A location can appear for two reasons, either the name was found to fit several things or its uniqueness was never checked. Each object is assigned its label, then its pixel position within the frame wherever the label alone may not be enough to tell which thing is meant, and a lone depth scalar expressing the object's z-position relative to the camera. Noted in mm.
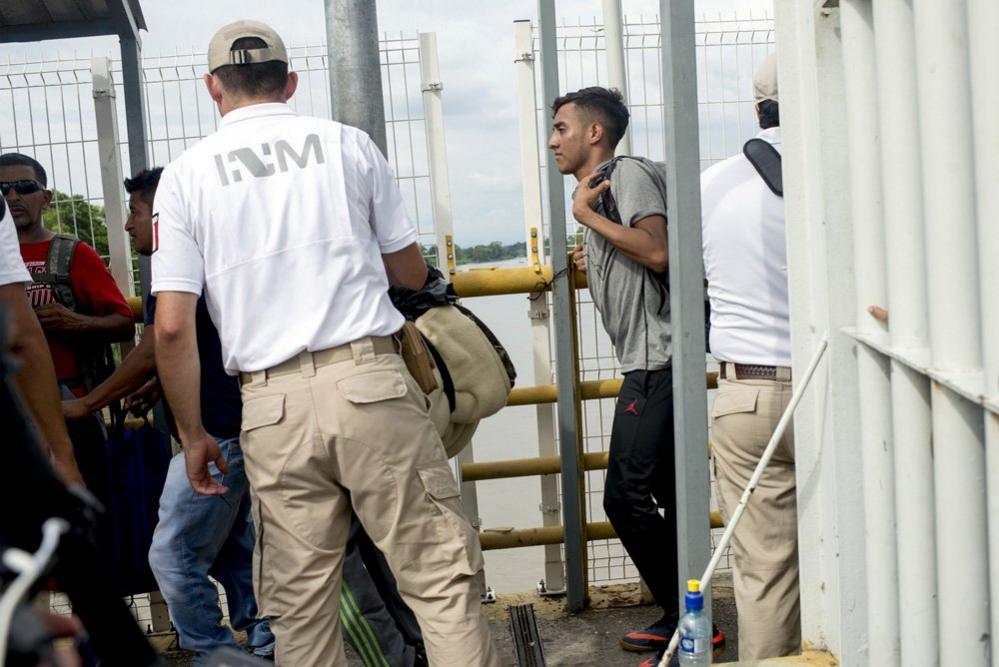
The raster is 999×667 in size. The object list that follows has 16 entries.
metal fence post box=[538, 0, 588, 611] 4531
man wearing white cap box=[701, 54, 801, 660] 3490
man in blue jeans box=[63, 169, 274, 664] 3873
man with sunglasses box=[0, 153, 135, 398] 4332
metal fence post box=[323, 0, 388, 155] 3551
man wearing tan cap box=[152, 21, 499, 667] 3100
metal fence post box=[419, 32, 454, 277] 4836
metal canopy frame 4762
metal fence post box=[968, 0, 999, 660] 1739
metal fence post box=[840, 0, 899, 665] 2424
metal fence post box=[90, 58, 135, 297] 4855
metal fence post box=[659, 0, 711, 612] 2859
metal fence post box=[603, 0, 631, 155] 5078
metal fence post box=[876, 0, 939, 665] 2193
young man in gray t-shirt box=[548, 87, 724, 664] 3973
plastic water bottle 2942
